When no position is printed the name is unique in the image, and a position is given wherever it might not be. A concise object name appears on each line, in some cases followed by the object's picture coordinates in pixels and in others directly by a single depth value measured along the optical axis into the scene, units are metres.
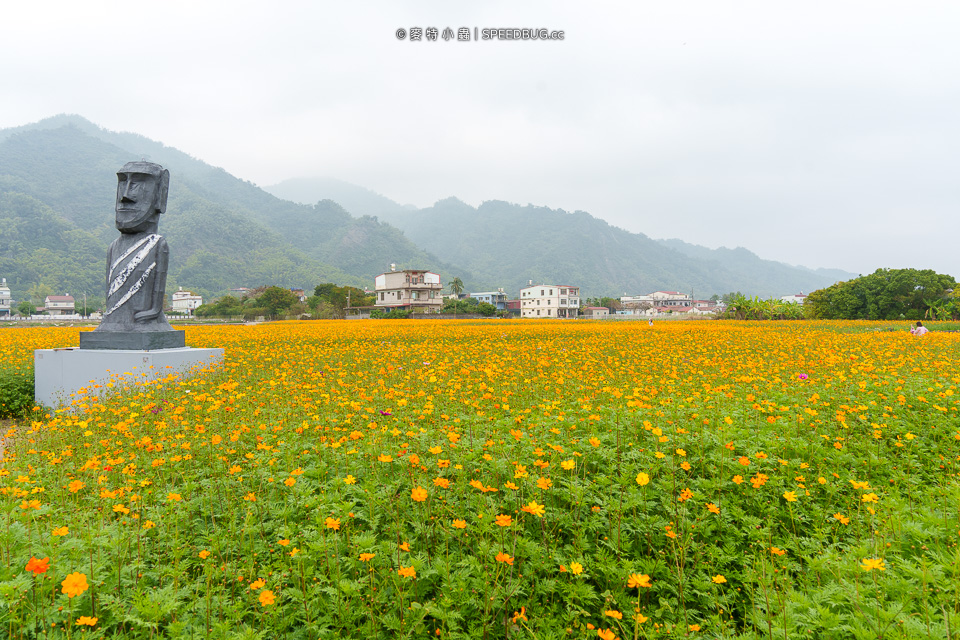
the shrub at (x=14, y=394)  7.67
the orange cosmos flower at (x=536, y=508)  2.33
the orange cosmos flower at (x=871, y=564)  2.03
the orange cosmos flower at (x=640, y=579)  2.02
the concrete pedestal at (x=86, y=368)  7.74
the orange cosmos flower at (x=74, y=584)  1.71
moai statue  8.77
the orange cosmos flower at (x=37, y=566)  1.80
